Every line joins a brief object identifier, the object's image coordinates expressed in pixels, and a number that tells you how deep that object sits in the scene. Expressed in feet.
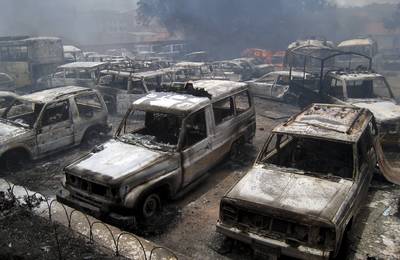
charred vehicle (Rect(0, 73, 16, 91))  54.13
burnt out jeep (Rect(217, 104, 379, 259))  14.61
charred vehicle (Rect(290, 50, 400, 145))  29.40
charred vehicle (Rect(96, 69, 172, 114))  39.19
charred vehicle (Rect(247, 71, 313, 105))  46.43
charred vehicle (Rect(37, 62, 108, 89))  47.68
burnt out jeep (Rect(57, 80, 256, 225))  18.39
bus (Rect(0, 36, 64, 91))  59.36
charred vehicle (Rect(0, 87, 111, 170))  26.43
